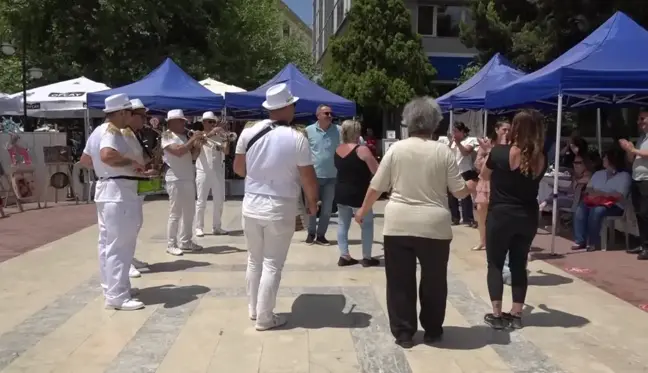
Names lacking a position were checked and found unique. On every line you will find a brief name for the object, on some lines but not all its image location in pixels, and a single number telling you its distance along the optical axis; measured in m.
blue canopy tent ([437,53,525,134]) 13.99
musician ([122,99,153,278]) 6.02
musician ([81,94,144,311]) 5.79
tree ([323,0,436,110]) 27.59
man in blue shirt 9.09
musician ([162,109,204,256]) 8.11
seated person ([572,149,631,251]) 8.70
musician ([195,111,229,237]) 9.52
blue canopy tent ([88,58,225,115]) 14.21
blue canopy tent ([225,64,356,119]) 14.80
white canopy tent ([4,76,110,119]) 16.44
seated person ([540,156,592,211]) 9.42
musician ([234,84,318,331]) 5.12
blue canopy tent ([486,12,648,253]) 8.21
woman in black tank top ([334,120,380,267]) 7.70
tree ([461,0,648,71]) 17.09
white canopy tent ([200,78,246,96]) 18.06
